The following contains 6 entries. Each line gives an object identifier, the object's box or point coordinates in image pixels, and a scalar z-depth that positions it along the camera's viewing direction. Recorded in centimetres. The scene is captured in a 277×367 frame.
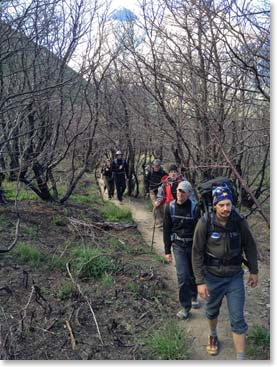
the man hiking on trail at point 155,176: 1033
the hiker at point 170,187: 672
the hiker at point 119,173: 1375
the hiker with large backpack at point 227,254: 377
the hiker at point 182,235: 477
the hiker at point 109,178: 1473
